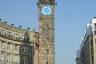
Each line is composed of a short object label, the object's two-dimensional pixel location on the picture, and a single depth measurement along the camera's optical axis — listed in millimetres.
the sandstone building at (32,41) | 89994
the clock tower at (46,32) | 101500
